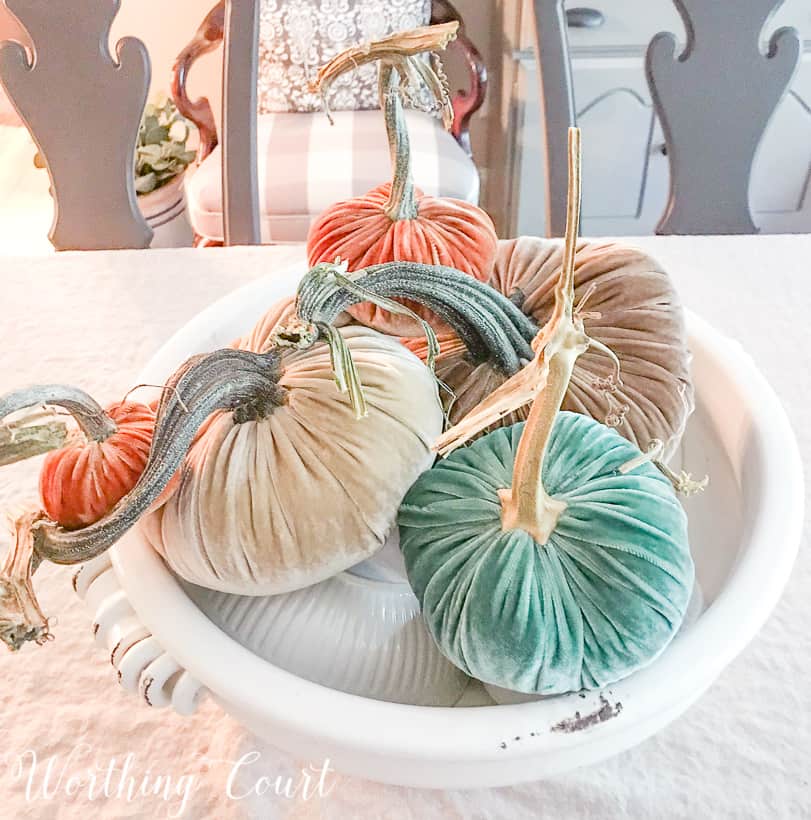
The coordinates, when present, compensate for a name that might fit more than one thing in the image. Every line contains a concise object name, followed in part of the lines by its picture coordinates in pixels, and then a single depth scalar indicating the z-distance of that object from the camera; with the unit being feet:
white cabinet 3.92
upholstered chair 3.93
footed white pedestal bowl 0.78
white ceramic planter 4.54
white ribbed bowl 0.91
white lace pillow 4.19
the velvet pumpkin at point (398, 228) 0.94
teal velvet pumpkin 0.77
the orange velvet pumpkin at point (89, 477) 0.80
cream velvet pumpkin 0.83
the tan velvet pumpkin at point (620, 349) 0.99
